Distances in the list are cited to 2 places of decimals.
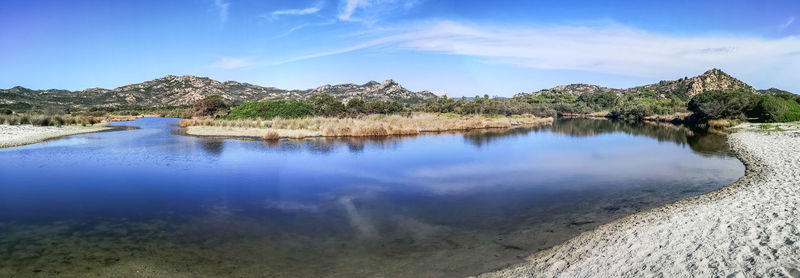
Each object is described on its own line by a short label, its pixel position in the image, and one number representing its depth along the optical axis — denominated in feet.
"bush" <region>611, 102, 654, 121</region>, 273.33
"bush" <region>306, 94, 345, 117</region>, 194.29
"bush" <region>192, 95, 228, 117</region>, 231.91
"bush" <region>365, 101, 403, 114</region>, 220.02
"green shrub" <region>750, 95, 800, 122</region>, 157.99
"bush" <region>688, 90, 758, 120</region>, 179.83
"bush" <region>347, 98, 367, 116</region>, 205.77
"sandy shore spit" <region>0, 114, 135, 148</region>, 110.01
